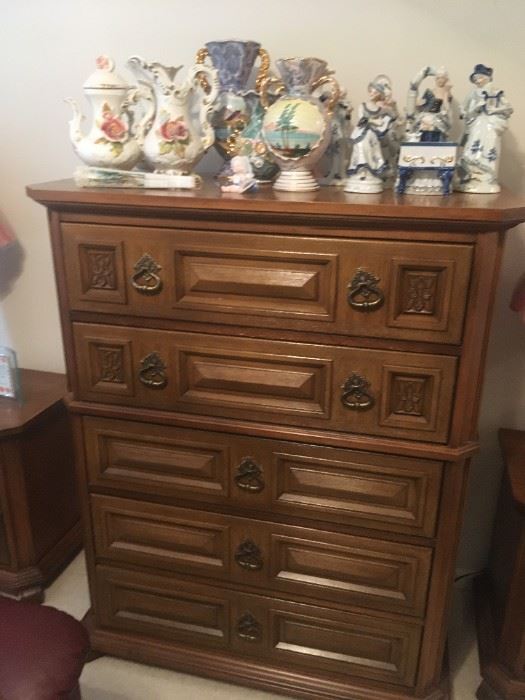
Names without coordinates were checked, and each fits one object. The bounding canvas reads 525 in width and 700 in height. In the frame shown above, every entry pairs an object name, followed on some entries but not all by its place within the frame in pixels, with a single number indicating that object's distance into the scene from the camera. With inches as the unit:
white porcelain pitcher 52.2
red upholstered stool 37.2
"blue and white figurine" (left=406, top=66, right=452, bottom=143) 51.4
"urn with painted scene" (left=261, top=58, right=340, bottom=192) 50.1
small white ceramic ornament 51.6
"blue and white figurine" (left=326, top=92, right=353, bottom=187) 56.2
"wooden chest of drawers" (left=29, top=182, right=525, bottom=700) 46.8
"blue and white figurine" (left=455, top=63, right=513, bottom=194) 51.6
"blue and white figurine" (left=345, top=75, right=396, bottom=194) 51.8
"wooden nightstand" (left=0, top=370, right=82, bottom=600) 70.0
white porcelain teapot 52.7
